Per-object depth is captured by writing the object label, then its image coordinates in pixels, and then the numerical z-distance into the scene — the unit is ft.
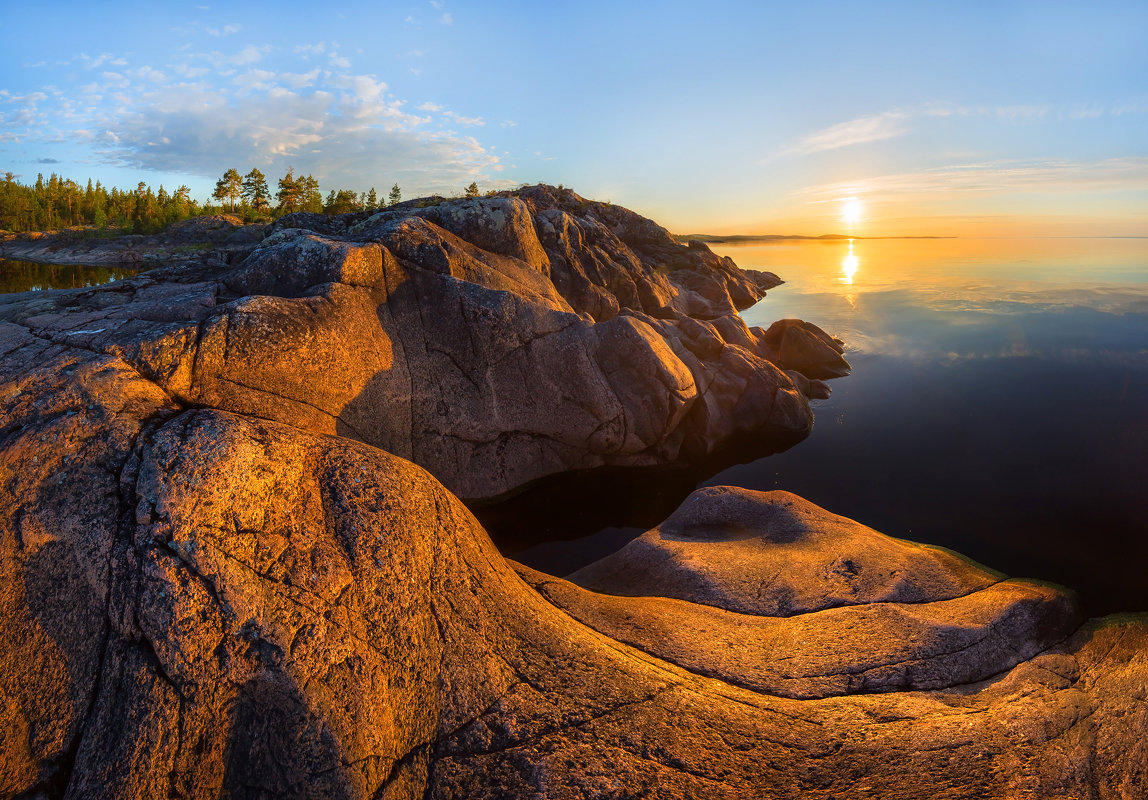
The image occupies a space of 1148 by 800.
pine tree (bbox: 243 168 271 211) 402.31
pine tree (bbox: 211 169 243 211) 422.82
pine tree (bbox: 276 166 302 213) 349.41
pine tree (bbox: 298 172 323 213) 375.66
